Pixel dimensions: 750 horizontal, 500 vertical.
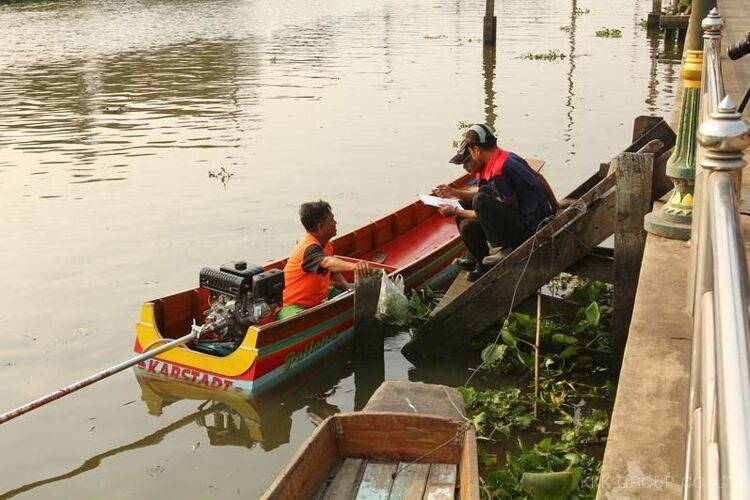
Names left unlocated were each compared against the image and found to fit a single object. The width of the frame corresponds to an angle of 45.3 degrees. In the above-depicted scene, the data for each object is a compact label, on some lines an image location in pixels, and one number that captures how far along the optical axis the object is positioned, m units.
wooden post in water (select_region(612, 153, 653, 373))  6.29
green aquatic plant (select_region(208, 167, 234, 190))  14.46
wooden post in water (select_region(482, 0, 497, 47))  29.64
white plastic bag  7.68
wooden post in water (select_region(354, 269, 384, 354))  7.63
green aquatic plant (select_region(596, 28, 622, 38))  33.97
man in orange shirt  7.61
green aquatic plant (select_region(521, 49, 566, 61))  27.83
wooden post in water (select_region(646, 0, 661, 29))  34.25
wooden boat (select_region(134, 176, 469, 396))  7.14
